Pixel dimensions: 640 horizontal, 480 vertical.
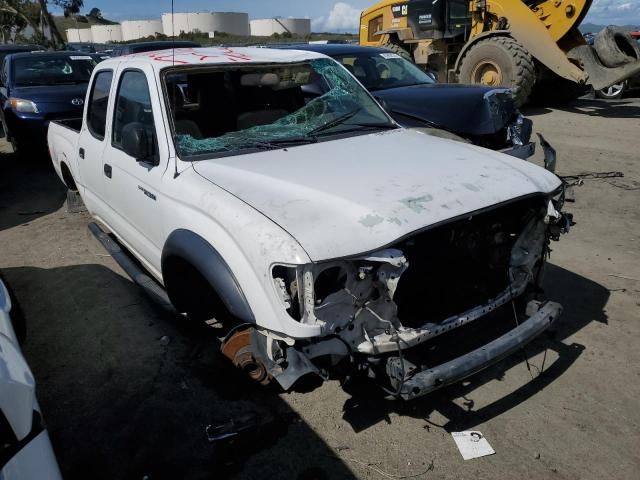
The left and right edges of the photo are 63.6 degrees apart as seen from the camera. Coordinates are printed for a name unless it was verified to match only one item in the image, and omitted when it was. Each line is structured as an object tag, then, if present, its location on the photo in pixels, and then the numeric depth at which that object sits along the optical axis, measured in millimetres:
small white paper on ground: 2592
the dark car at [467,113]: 6359
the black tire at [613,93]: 13598
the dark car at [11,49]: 13034
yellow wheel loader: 10398
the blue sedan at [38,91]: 8414
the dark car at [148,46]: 12445
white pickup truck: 2309
